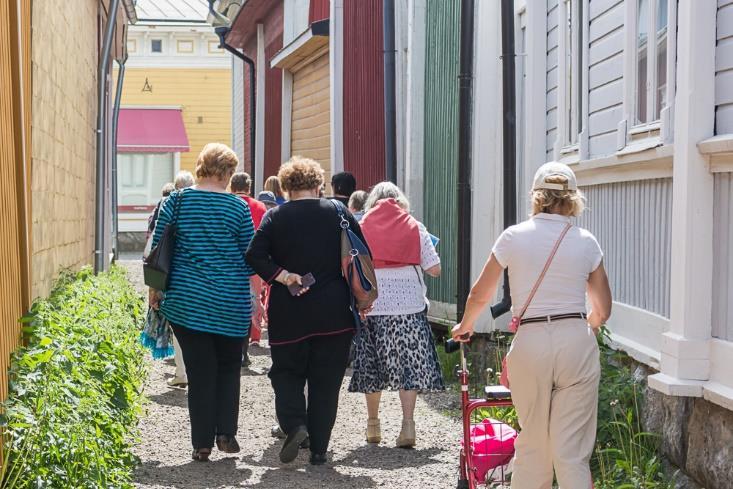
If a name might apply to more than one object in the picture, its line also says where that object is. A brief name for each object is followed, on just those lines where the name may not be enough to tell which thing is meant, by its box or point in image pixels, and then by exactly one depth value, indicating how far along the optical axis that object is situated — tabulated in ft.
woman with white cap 29.66
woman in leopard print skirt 47.76
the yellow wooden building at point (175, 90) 238.33
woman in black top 41.97
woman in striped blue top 42.38
